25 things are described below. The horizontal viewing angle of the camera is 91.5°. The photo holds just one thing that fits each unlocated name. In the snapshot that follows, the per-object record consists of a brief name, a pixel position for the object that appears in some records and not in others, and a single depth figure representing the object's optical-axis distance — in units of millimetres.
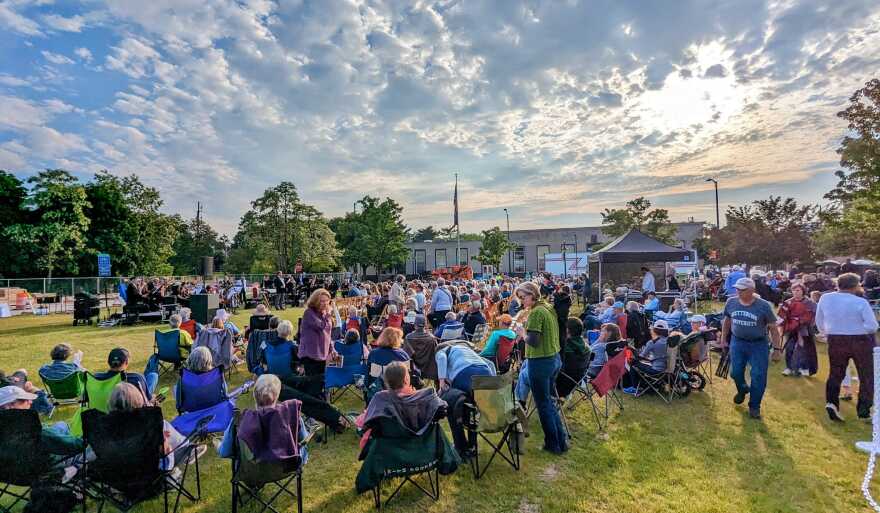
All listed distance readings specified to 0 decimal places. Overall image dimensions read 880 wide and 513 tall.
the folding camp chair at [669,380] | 5566
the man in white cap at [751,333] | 4676
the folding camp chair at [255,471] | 2852
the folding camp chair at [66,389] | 4917
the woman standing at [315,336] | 4969
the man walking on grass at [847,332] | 4457
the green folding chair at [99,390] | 3641
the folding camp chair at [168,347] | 6516
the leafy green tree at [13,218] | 24359
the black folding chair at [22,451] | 2844
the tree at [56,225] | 23531
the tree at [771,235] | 25406
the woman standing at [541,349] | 3777
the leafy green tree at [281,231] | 33594
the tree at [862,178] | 13969
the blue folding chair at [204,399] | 3932
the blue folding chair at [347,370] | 5234
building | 58750
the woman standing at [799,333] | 6332
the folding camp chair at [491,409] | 3494
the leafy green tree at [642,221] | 34000
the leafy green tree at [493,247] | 45750
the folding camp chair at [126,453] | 2764
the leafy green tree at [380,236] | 38656
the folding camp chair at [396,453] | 3080
